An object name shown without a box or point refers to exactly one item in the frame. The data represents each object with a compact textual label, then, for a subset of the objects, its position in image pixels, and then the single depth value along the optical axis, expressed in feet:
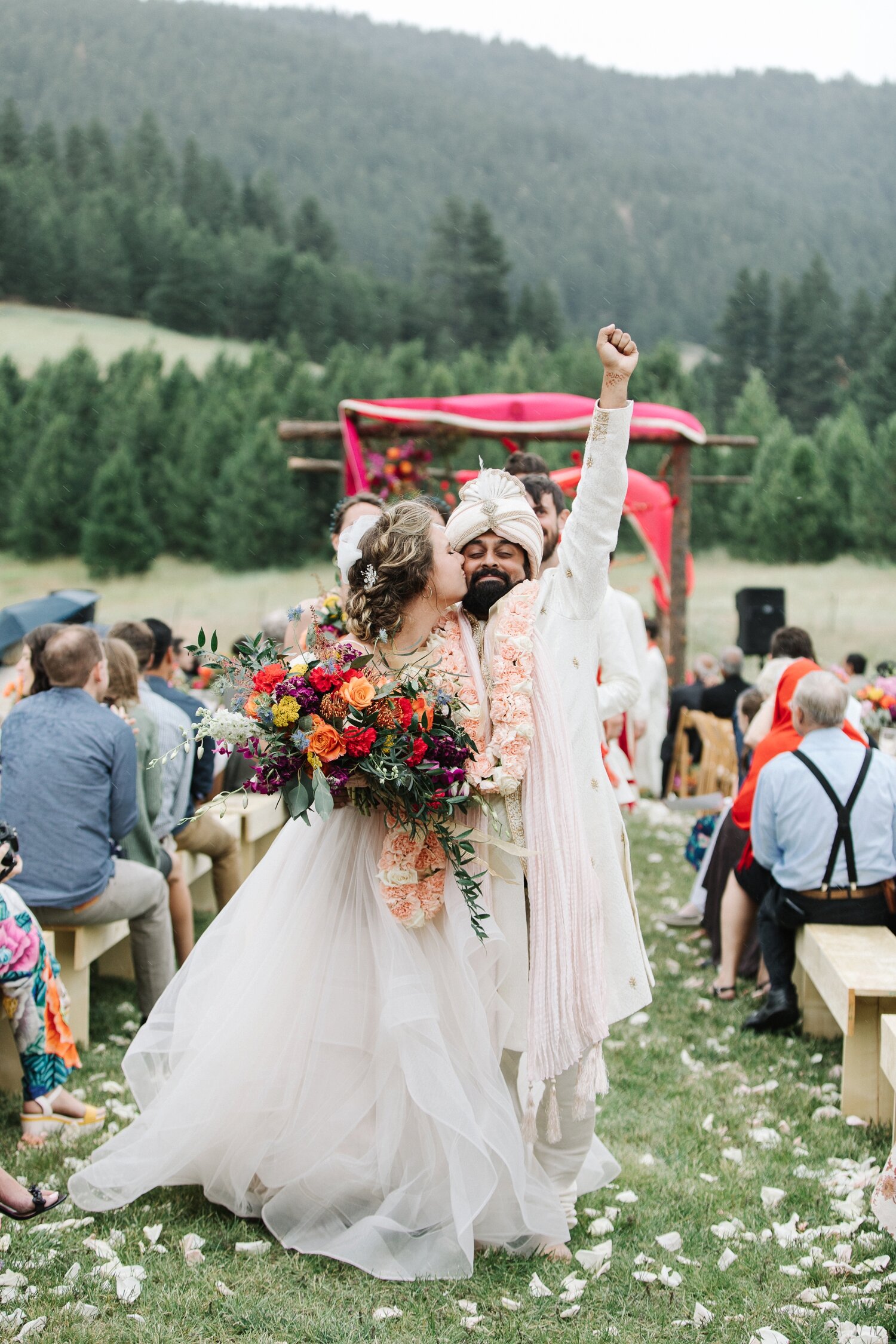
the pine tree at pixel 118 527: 125.59
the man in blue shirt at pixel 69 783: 14.57
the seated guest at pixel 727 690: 39.73
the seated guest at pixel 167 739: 17.54
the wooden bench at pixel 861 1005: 13.96
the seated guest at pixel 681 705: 41.29
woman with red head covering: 18.62
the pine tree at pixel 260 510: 118.21
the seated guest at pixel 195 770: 19.04
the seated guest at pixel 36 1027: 12.52
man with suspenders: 16.24
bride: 9.87
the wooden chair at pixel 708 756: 36.86
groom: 10.09
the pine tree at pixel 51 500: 132.05
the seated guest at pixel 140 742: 16.42
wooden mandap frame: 38.04
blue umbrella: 24.72
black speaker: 53.16
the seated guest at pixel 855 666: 41.96
